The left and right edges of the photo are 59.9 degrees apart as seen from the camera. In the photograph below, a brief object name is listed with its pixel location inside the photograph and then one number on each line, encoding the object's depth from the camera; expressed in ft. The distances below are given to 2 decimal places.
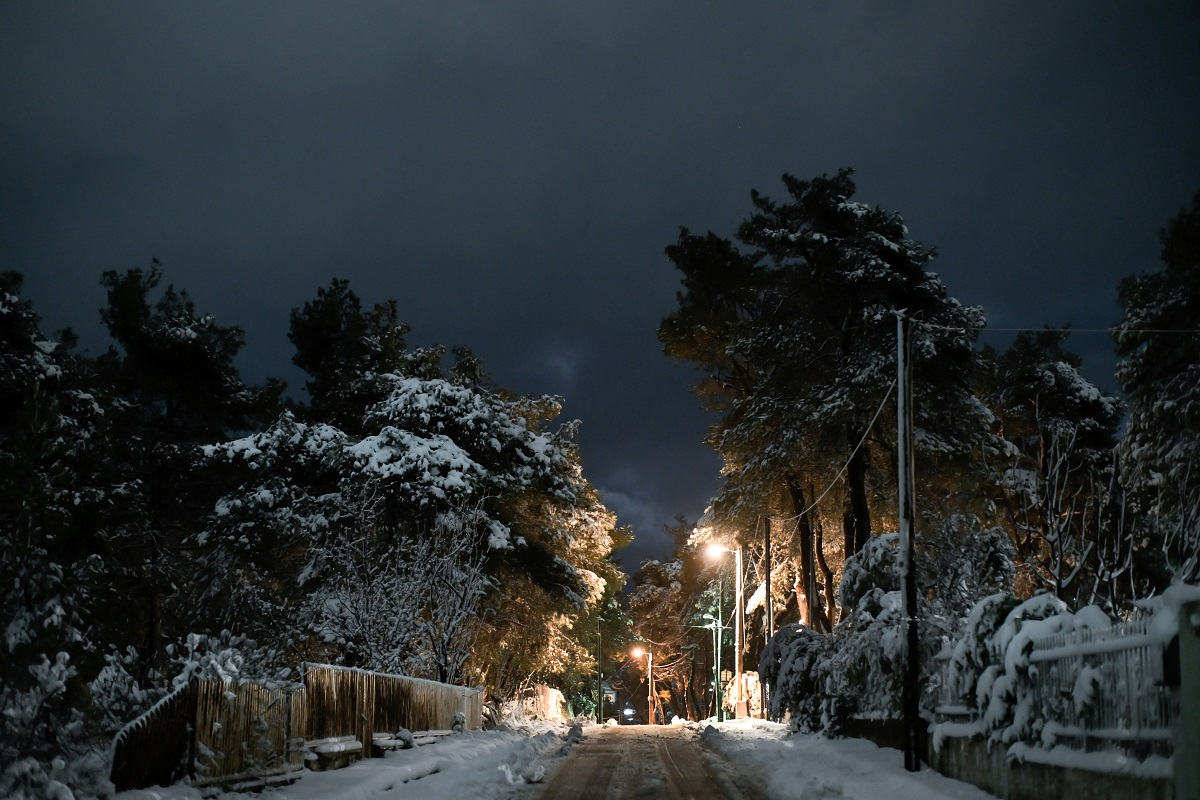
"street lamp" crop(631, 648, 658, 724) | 219.00
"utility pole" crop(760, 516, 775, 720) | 120.16
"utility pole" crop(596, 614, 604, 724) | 205.21
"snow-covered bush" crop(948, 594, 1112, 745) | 34.56
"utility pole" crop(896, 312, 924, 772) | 51.52
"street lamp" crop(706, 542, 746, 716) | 123.02
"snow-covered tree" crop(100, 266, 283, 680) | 97.09
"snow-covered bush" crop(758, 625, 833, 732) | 85.40
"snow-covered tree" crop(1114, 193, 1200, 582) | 73.87
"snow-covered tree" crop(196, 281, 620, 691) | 86.38
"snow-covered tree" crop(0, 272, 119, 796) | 26.45
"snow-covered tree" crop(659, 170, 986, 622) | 90.74
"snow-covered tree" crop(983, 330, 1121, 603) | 103.50
